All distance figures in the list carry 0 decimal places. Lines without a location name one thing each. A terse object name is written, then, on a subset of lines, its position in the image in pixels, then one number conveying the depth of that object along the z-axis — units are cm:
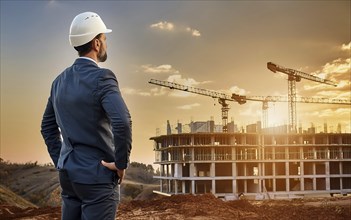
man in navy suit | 299
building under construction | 6219
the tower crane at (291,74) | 9445
